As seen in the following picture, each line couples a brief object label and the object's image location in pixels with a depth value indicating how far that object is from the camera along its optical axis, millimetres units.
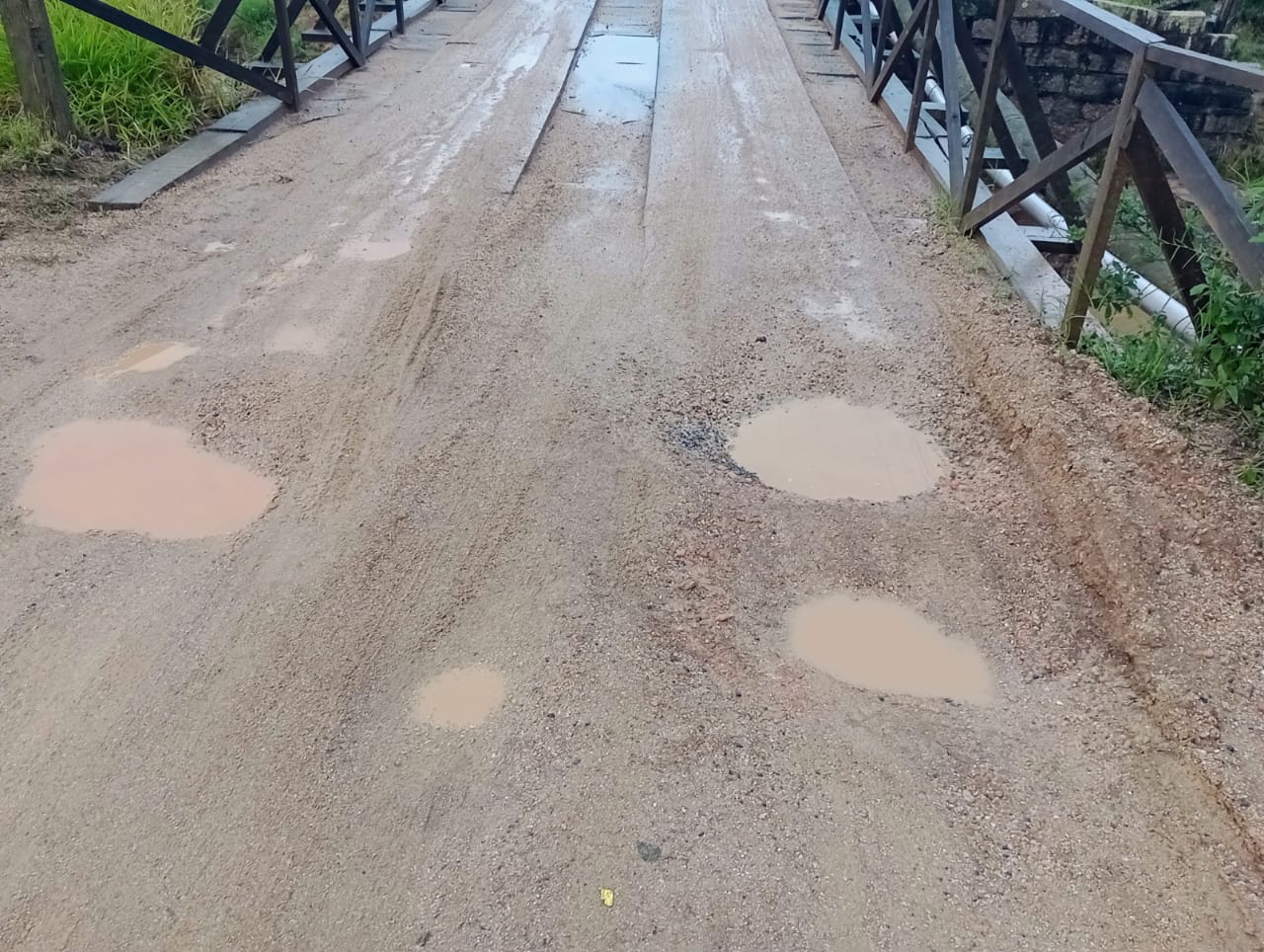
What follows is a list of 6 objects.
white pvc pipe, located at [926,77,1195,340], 4090
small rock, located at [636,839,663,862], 2184
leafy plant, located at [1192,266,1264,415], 3361
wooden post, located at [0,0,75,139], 5578
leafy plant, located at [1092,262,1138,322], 4059
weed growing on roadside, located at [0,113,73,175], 5766
